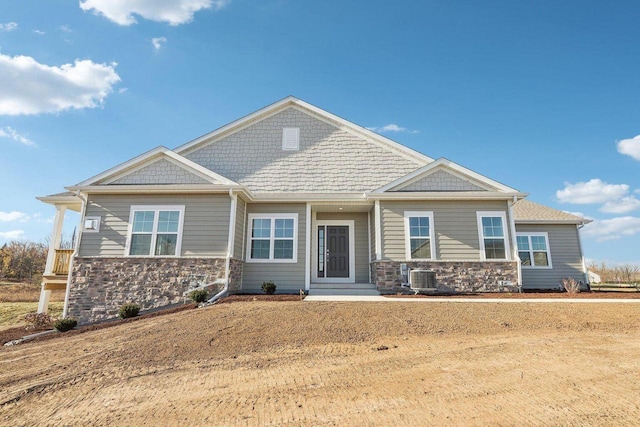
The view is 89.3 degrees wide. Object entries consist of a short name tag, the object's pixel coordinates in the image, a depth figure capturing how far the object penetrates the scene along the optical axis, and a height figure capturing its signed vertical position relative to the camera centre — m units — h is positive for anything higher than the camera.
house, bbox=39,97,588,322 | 9.71 +1.63
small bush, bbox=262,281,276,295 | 10.20 -0.48
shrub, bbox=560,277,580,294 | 11.06 -0.35
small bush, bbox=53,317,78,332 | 7.62 -1.26
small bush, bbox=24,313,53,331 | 8.56 -1.34
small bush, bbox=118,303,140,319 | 8.10 -0.99
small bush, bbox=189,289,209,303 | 8.60 -0.63
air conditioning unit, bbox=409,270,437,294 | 9.77 -0.19
